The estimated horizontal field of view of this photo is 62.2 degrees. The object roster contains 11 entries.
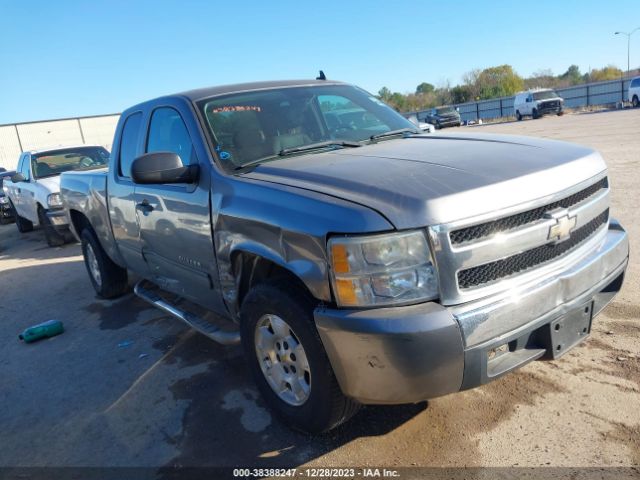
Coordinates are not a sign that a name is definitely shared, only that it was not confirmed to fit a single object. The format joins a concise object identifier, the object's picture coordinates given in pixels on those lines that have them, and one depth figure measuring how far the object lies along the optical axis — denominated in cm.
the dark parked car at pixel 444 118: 3722
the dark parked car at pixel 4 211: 1508
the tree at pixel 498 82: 6831
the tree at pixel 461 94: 6812
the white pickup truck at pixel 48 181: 946
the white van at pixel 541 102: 3309
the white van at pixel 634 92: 2947
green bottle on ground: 503
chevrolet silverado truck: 226
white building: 4016
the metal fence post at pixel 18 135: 4025
